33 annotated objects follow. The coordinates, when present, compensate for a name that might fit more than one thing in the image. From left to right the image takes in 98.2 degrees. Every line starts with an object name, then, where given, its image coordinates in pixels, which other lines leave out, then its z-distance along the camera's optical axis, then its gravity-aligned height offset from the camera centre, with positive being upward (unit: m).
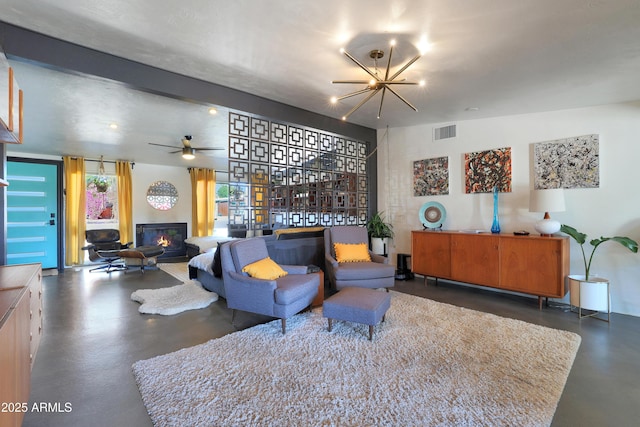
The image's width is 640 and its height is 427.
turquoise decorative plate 4.85 -0.05
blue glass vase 4.18 -0.08
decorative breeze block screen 4.09 +0.63
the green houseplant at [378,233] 5.21 -0.39
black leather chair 5.84 -0.66
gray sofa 4.06 -0.63
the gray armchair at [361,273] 3.76 -0.82
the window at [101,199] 7.00 +0.47
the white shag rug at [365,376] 1.70 -1.23
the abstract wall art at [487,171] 4.32 +0.66
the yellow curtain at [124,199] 7.12 +0.46
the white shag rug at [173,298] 3.53 -1.17
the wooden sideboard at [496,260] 3.51 -0.70
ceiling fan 5.08 +1.26
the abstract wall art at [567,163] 3.67 +0.65
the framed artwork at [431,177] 4.91 +0.65
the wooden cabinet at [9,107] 1.98 +0.87
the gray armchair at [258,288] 2.87 -0.79
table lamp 3.55 +0.07
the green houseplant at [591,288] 3.15 -0.91
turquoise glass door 5.68 +0.11
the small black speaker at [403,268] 5.11 -1.05
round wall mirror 7.73 +0.61
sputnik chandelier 2.67 +1.29
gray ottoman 2.60 -0.90
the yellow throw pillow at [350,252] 4.18 -0.60
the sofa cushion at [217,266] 3.58 -0.66
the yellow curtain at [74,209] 6.39 +0.20
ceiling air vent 4.80 +1.40
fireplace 7.49 -0.56
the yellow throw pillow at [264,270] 3.10 -0.63
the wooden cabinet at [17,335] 1.23 -0.65
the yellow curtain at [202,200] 8.25 +0.47
